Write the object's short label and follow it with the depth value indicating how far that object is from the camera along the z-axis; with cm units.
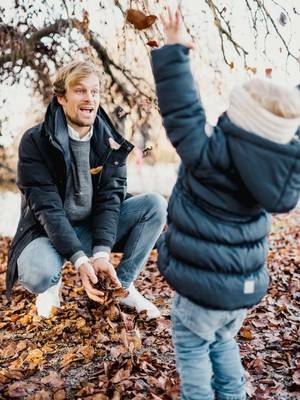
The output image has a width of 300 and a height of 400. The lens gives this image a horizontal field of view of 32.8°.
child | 156
